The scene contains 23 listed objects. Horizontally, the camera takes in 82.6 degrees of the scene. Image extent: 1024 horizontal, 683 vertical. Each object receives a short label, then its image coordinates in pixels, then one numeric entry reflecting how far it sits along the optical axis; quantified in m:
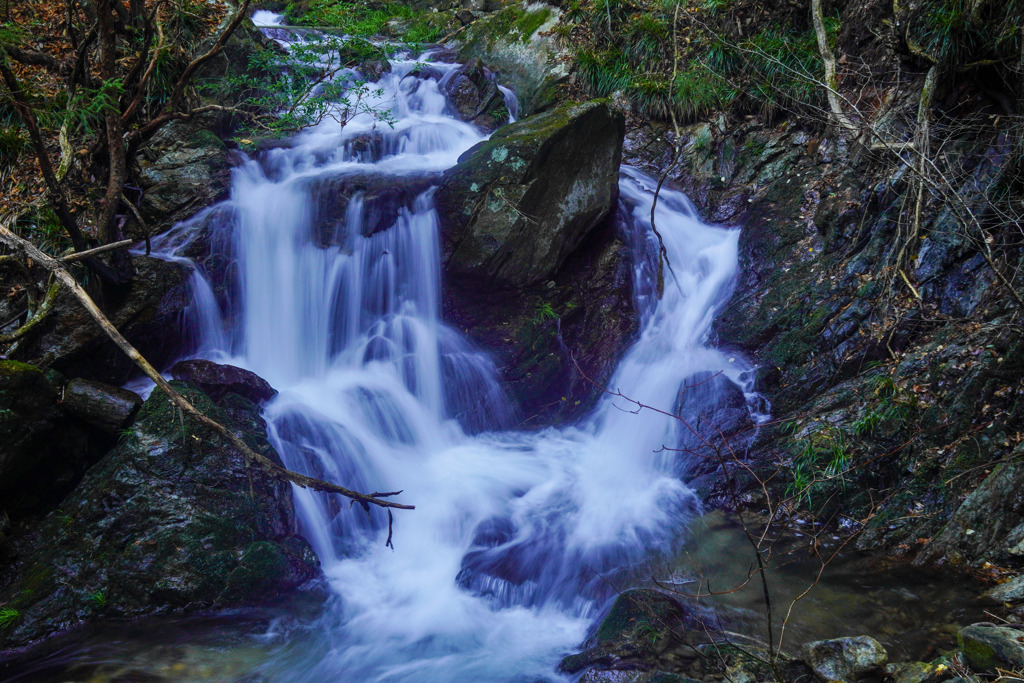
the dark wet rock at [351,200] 7.12
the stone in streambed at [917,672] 2.91
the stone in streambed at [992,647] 2.64
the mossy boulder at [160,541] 4.09
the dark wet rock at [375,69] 10.45
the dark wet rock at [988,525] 3.64
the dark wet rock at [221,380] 5.45
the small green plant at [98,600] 4.07
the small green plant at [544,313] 7.10
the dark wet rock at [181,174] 6.83
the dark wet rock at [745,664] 3.28
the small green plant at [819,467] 4.71
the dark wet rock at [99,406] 4.82
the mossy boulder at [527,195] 6.63
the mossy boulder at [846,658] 3.18
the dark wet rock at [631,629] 3.72
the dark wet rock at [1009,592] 3.29
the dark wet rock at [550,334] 7.04
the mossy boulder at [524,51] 10.33
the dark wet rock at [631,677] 3.22
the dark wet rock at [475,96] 10.32
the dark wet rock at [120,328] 5.19
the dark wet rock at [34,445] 4.40
